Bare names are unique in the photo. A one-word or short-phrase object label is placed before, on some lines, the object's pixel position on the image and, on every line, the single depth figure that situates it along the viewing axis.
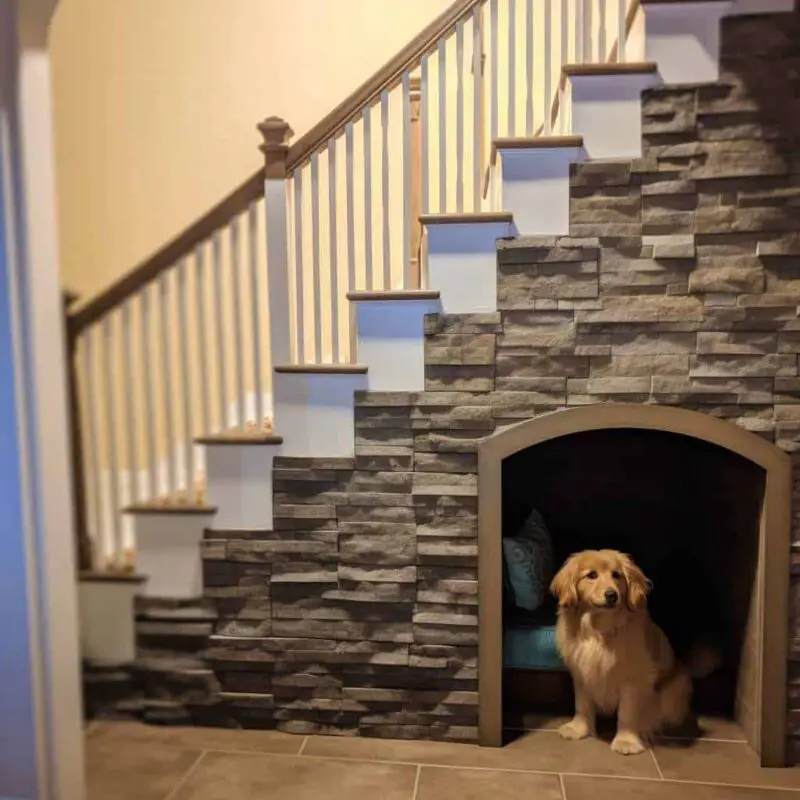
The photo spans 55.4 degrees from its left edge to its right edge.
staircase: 1.84
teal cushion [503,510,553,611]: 2.17
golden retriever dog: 1.91
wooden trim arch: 1.84
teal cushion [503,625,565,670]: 2.14
